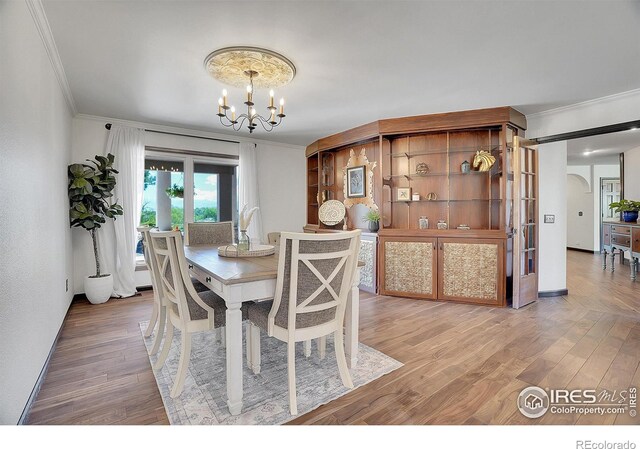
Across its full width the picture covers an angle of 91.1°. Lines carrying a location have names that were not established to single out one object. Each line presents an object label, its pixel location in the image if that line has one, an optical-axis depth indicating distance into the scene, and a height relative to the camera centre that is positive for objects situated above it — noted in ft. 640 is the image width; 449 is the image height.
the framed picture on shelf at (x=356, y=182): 16.08 +1.85
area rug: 5.81 -3.59
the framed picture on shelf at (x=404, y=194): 14.35 +1.04
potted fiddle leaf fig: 11.79 +0.63
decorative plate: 17.03 +0.29
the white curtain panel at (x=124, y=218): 13.76 +0.07
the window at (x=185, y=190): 15.49 +1.54
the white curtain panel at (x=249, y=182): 17.16 +2.00
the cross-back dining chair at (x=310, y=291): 5.73 -1.42
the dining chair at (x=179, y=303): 6.36 -1.86
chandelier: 7.86 +4.08
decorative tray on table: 8.19 -0.89
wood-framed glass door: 12.09 -0.26
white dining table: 5.77 -1.37
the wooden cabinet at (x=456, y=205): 12.44 +0.47
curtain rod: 13.66 +4.18
